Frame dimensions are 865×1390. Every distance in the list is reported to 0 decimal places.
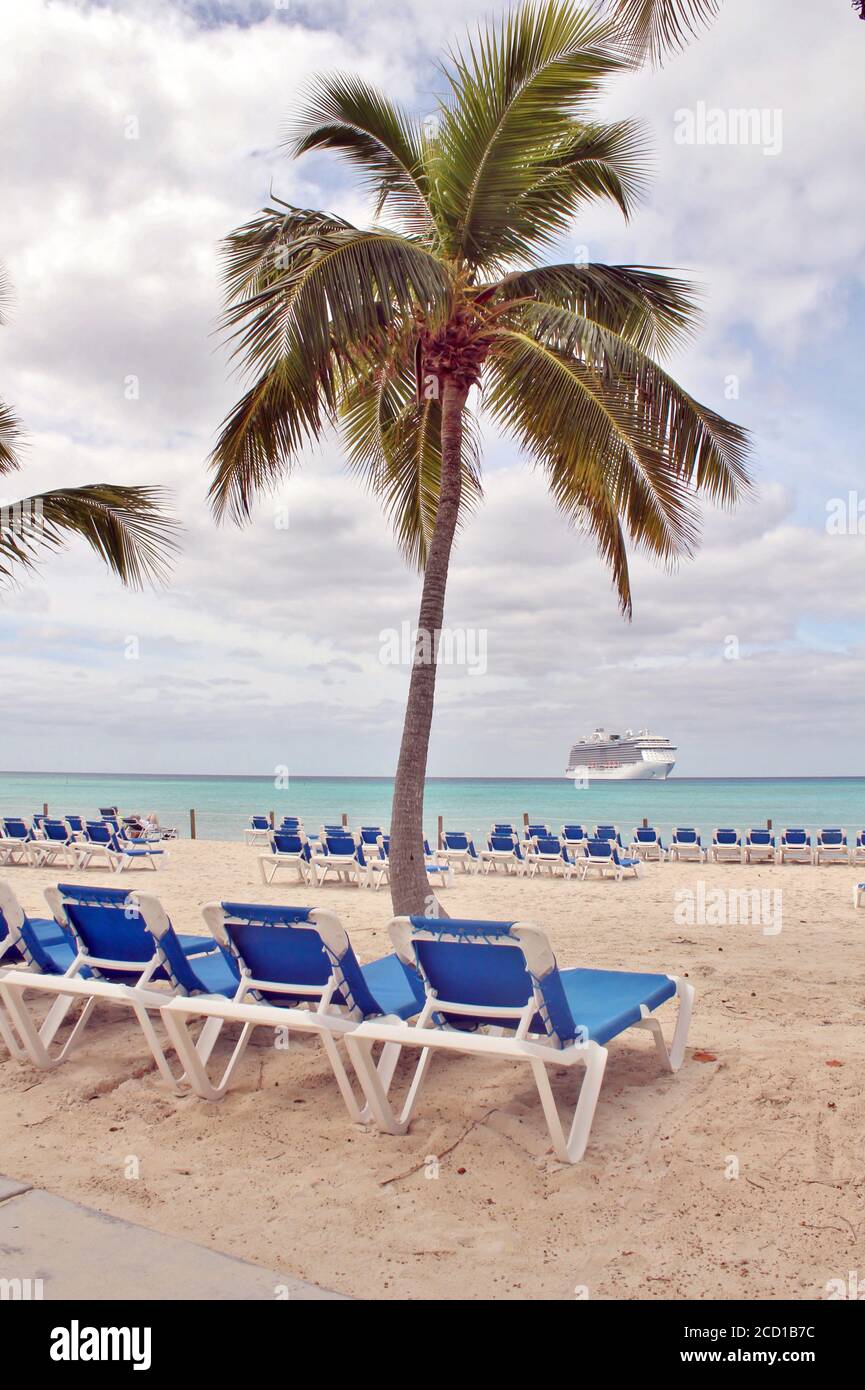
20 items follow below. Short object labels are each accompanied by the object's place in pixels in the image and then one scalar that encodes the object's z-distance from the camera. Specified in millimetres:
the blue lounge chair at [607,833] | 18606
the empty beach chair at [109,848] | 15203
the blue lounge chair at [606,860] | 14680
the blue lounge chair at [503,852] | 15828
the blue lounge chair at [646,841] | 18406
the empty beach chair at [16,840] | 16688
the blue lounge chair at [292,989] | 3490
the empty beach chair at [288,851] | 13438
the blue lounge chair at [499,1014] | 3133
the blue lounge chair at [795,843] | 18844
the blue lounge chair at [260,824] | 21527
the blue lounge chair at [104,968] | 3934
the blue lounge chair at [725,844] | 18703
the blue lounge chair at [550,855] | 15469
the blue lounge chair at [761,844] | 18531
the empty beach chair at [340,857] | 13352
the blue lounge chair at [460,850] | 16062
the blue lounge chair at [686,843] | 18984
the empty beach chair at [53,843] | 16281
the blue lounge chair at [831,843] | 18594
